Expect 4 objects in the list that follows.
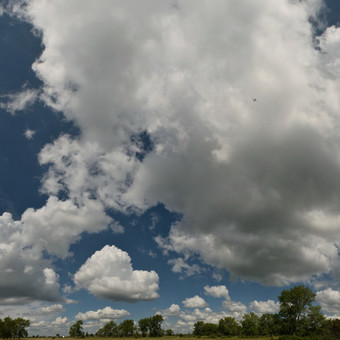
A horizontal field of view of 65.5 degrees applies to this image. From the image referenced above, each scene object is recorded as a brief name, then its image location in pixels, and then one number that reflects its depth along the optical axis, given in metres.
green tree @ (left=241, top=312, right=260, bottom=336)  185.74
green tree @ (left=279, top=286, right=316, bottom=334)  142.62
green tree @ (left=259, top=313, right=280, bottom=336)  155.62
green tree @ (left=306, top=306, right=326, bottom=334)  138.12
